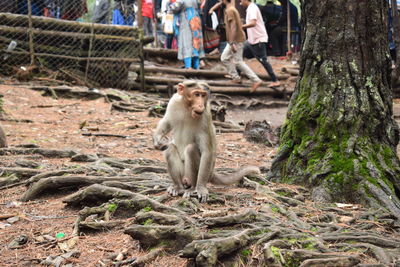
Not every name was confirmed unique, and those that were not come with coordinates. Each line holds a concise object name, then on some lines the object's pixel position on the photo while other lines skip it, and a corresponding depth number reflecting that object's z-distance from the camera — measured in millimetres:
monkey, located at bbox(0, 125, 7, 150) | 7242
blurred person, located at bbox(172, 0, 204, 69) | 15039
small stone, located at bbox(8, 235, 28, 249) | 4215
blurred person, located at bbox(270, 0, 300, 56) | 18906
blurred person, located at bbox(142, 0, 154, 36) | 16859
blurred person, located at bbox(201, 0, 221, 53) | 16916
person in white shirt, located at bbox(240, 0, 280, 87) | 14039
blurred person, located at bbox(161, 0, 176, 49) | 15281
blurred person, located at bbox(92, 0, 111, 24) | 15674
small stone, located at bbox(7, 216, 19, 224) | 4742
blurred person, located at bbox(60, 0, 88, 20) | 14430
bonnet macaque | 5008
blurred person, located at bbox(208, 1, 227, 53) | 16247
